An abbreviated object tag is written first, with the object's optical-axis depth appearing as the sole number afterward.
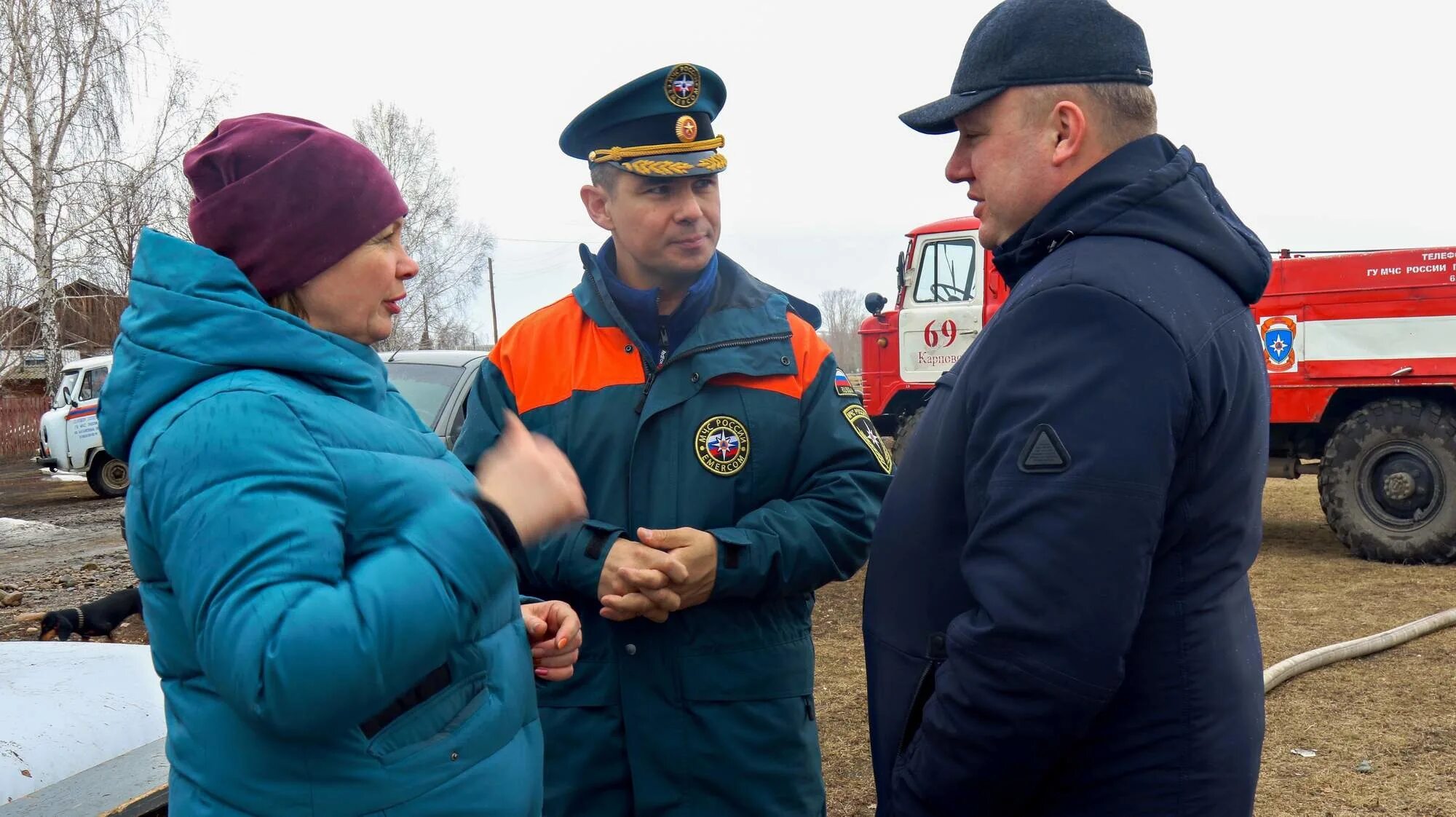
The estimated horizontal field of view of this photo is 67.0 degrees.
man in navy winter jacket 1.31
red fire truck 7.65
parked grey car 5.96
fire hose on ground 5.00
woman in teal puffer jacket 1.19
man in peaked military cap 2.01
